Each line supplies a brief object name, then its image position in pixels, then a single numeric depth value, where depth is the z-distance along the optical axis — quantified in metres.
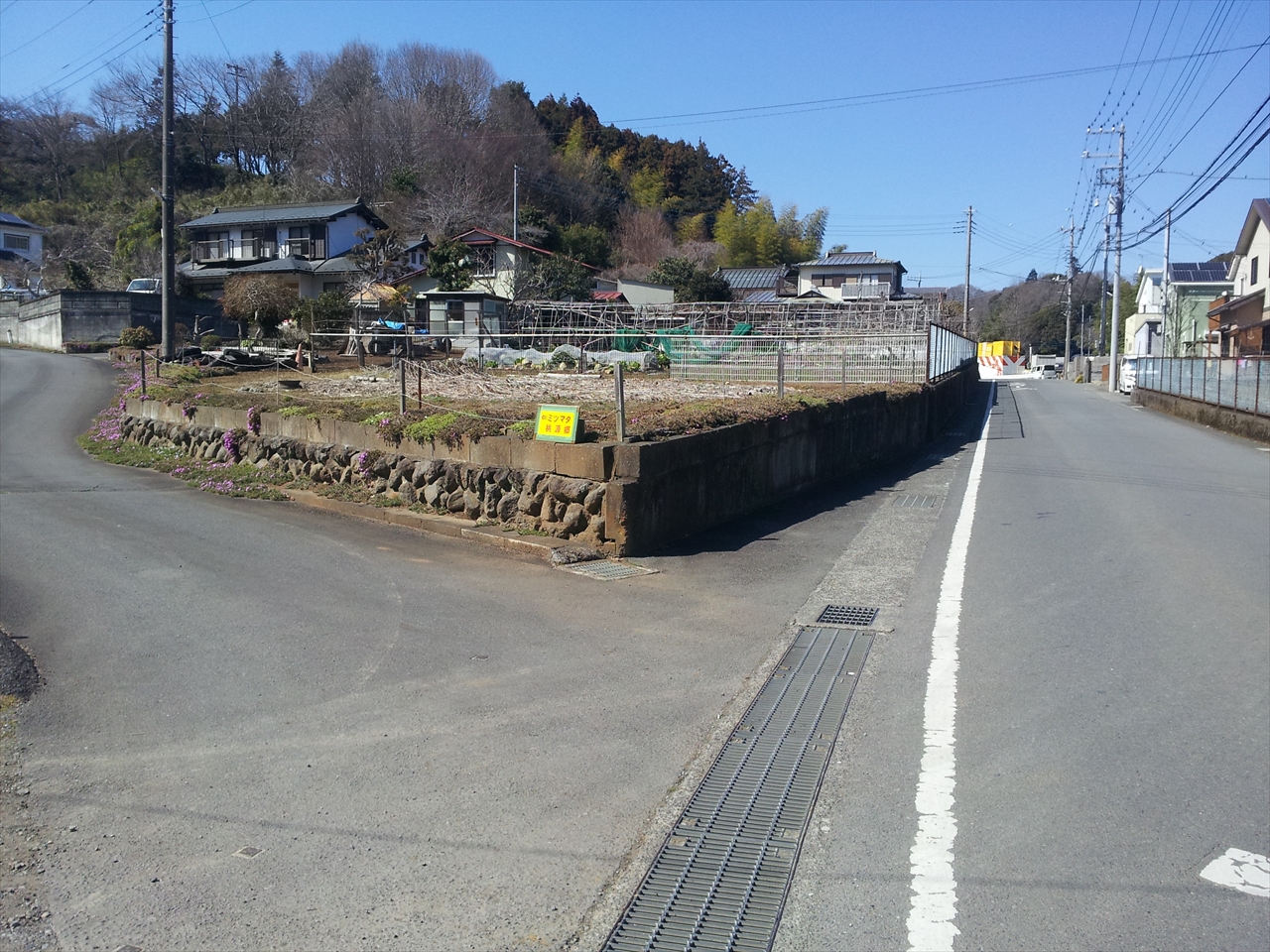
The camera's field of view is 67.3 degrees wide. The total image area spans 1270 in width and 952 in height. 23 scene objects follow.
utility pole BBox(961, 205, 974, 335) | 65.69
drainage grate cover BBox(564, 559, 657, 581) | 8.52
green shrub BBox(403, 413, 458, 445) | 10.99
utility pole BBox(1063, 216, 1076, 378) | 78.80
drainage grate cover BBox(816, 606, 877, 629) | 7.35
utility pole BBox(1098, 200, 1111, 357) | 74.69
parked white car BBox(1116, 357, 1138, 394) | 43.03
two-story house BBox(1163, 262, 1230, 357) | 57.81
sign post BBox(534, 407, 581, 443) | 9.71
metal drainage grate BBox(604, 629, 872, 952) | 3.48
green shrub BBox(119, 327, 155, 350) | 32.91
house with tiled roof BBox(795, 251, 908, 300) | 71.81
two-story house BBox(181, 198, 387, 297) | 49.28
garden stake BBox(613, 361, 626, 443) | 9.57
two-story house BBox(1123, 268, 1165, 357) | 67.69
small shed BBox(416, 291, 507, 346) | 39.06
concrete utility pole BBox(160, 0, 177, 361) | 25.48
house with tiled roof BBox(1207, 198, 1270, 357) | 42.94
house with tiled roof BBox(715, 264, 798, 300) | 63.69
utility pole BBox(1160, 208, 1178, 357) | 51.70
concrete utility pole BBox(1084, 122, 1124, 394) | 50.97
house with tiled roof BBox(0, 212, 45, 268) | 61.28
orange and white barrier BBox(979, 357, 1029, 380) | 74.69
